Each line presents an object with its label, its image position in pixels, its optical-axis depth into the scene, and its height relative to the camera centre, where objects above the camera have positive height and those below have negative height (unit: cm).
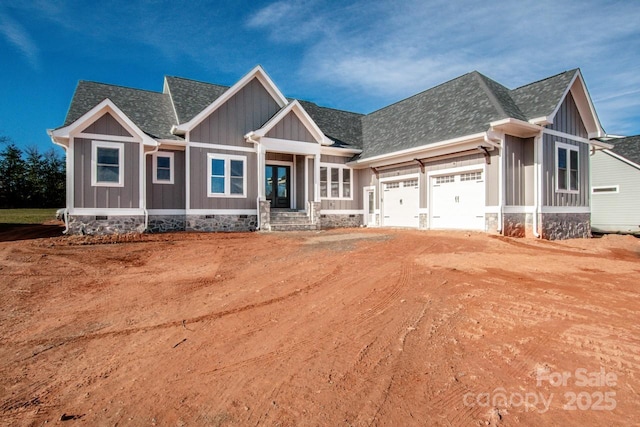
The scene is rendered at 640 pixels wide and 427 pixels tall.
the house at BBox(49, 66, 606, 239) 1207 +226
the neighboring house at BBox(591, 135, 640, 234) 1897 +146
